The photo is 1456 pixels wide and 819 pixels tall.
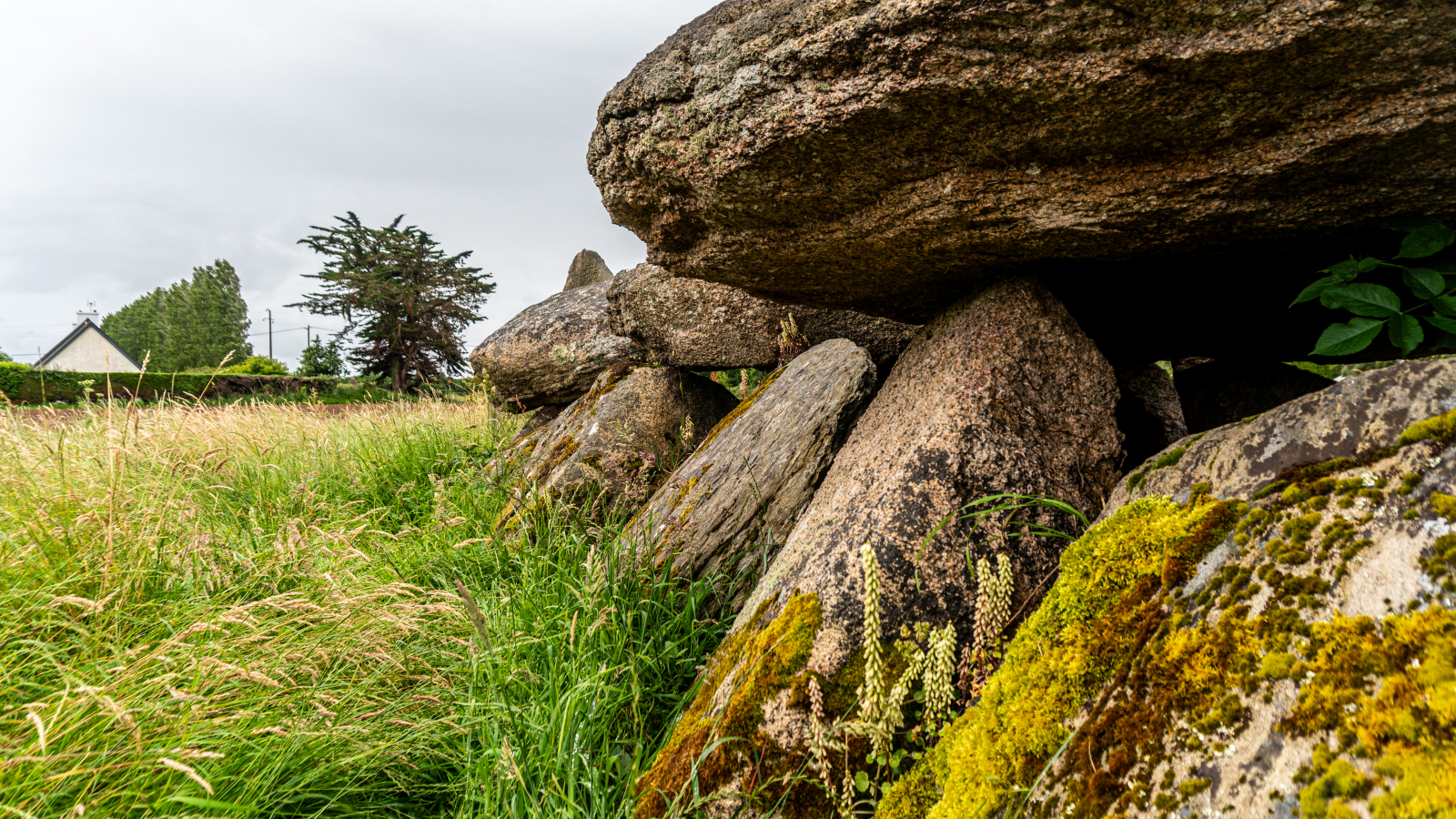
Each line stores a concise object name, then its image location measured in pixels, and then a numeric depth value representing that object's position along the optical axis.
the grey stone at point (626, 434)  4.50
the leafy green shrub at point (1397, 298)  2.23
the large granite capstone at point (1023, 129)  1.93
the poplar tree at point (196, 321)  43.34
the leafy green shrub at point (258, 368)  28.30
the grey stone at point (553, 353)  6.33
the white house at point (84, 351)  48.12
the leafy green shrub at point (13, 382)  18.49
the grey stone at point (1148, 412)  3.28
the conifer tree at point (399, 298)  27.22
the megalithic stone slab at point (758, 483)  3.13
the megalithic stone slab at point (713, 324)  4.55
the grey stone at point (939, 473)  2.07
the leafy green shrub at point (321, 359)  29.67
